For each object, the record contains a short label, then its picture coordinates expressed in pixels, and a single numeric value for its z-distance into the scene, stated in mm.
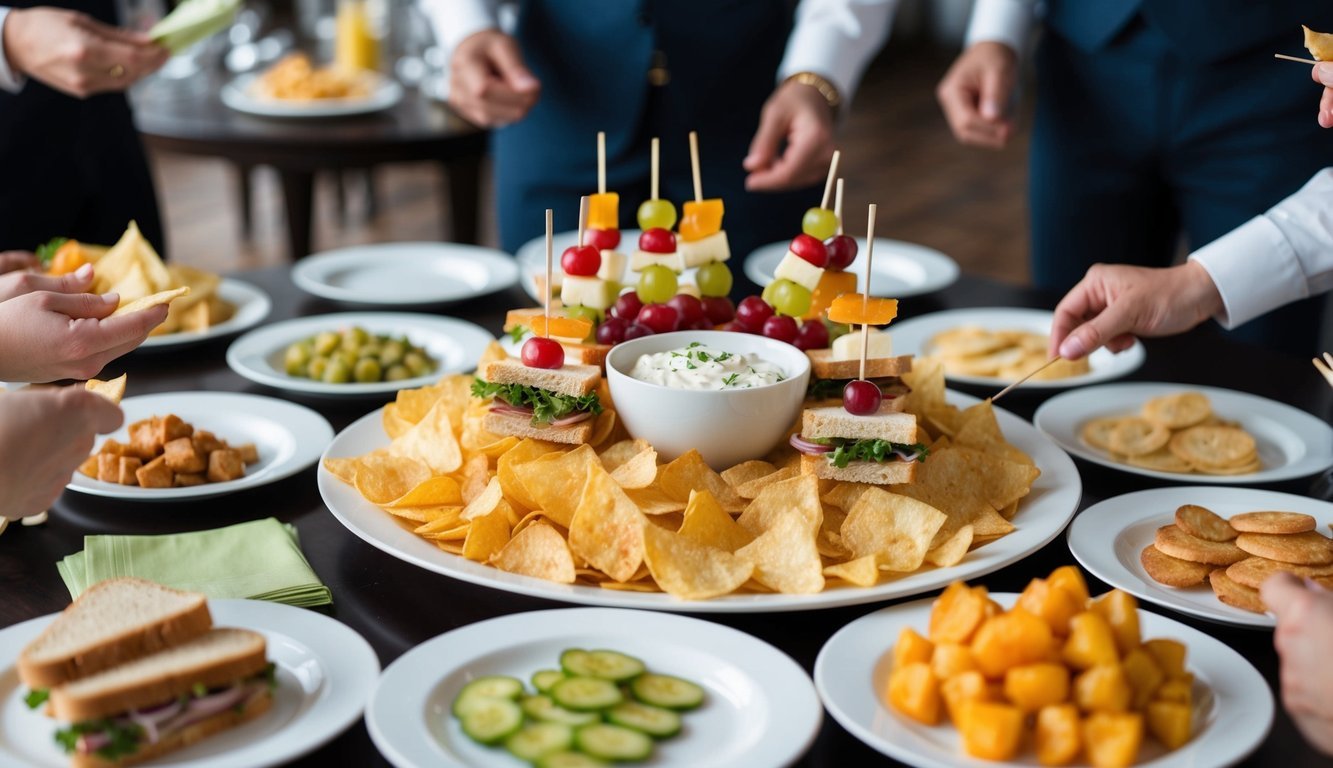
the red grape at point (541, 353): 1624
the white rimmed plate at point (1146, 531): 1375
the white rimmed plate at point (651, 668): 1083
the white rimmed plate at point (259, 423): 1783
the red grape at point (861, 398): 1566
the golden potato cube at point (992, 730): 1058
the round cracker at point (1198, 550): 1429
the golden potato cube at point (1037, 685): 1071
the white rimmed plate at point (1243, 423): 1812
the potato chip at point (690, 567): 1334
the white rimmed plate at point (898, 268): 2689
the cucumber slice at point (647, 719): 1119
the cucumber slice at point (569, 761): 1057
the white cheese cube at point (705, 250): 1889
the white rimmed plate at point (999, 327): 2166
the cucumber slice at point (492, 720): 1100
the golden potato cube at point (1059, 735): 1060
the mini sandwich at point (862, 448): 1543
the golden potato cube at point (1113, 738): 1051
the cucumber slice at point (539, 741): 1075
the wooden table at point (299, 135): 3877
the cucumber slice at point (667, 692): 1163
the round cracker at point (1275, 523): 1416
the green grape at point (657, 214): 1868
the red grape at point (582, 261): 1801
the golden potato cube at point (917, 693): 1111
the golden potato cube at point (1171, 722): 1091
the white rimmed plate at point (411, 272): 2617
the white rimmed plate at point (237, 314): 2215
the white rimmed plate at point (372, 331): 2033
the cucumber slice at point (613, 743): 1068
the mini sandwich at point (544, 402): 1618
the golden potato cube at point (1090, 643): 1086
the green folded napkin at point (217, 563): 1385
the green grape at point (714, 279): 1905
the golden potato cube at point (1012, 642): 1087
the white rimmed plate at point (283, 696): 1078
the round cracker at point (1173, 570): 1423
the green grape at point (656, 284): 1806
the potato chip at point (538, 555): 1385
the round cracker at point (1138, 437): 1849
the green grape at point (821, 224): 1829
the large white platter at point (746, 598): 1334
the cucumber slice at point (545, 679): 1168
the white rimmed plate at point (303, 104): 4059
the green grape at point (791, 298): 1786
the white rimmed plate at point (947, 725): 1082
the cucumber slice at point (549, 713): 1117
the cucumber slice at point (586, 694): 1132
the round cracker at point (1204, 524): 1470
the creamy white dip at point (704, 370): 1603
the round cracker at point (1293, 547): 1386
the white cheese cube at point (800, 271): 1801
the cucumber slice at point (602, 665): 1185
